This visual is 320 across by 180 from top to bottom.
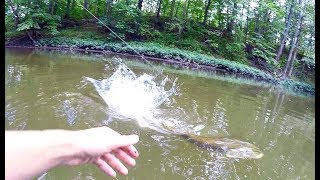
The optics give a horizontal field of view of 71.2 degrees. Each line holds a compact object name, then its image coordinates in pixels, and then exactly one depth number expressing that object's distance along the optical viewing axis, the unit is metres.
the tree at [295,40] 11.66
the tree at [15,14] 10.26
